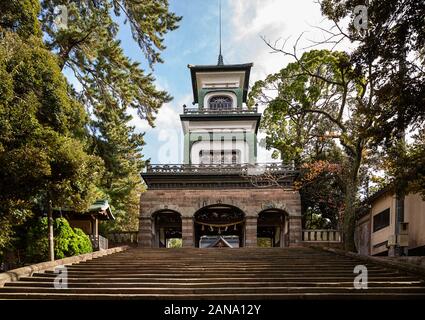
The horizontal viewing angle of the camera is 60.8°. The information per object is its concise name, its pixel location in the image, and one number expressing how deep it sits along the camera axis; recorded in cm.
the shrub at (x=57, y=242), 1309
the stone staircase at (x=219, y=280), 721
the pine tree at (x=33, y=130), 912
